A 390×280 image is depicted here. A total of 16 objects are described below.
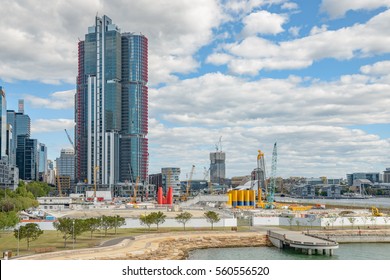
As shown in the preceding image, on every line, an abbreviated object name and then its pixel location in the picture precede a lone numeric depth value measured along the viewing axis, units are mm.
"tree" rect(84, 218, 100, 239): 77238
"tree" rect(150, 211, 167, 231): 95094
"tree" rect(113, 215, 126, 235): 87062
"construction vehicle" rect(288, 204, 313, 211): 160250
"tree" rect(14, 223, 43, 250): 67062
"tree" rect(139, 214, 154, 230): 94250
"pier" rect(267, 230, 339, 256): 77750
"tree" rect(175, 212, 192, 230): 97725
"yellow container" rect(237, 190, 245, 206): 176700
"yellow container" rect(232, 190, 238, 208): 177662
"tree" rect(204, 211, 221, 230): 99919
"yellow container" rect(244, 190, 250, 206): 177000
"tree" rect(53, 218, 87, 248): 73062
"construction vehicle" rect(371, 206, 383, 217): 127850
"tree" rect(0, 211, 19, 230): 82000
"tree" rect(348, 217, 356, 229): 109338
